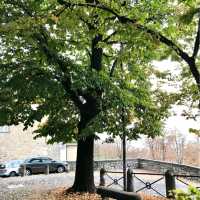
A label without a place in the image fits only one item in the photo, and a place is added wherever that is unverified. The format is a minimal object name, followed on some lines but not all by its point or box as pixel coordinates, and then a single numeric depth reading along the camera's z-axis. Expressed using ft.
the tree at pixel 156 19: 16.97
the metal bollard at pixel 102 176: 39.88
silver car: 65.29
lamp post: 27.85
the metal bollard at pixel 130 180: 34.21
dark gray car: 65.79
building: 80.64
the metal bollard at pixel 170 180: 30.05
